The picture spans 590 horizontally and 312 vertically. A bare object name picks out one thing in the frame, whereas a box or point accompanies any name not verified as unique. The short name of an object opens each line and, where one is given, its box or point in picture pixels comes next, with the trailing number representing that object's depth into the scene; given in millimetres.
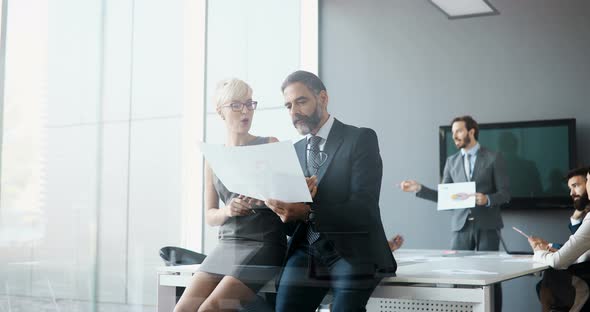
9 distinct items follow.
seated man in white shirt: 2865
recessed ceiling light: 3780
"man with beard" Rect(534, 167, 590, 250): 3549
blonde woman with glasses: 2115
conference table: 1978
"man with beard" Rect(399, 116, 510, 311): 4238
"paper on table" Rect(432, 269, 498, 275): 2150
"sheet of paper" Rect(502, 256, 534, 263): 3046
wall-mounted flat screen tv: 4957
